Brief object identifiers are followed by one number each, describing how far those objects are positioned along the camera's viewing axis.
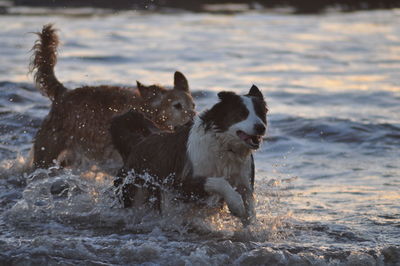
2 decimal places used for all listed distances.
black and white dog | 14.14
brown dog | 19.70
